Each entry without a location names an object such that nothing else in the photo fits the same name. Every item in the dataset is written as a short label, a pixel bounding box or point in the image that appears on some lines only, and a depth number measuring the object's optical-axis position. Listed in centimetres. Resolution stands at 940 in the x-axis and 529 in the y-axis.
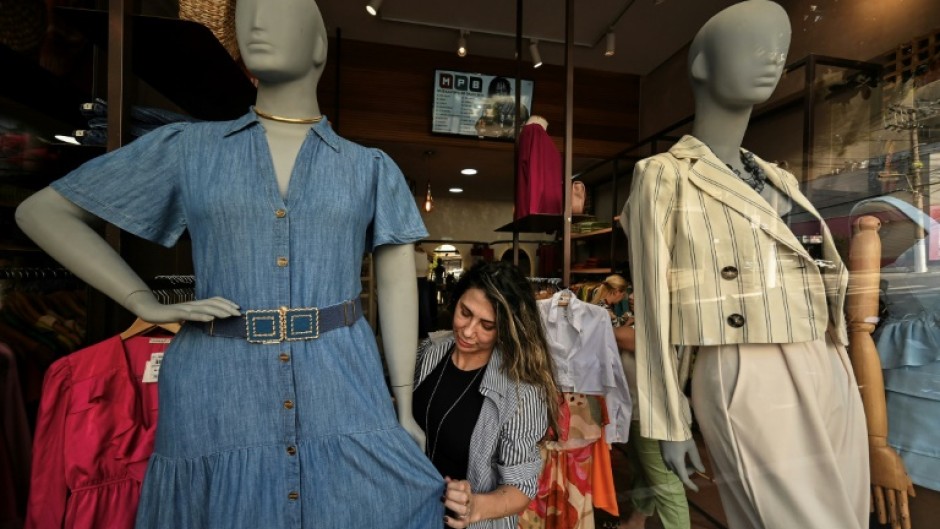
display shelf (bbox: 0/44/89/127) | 148
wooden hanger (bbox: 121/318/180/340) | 133
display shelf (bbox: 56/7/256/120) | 134
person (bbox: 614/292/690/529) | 170
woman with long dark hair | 139
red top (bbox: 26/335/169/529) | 120
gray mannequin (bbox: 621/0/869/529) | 105
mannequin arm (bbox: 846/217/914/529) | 124
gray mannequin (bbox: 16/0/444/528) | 85
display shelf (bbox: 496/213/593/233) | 280
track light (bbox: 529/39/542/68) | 361
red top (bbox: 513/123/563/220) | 277
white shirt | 200
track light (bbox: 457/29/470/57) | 370
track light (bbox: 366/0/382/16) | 293
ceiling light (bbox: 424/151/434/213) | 535
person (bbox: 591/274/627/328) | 267
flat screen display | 419
